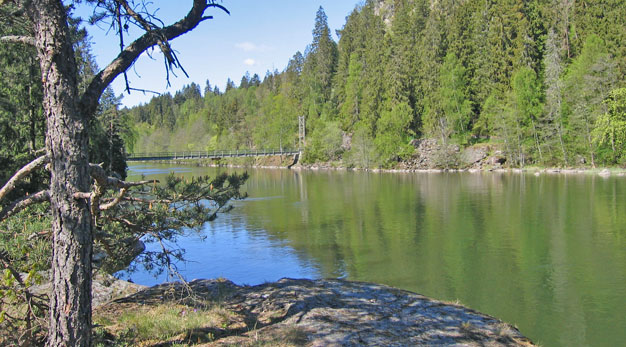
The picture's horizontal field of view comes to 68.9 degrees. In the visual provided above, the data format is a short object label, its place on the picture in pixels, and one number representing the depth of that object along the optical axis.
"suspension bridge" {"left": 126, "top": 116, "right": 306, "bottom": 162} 53.81
